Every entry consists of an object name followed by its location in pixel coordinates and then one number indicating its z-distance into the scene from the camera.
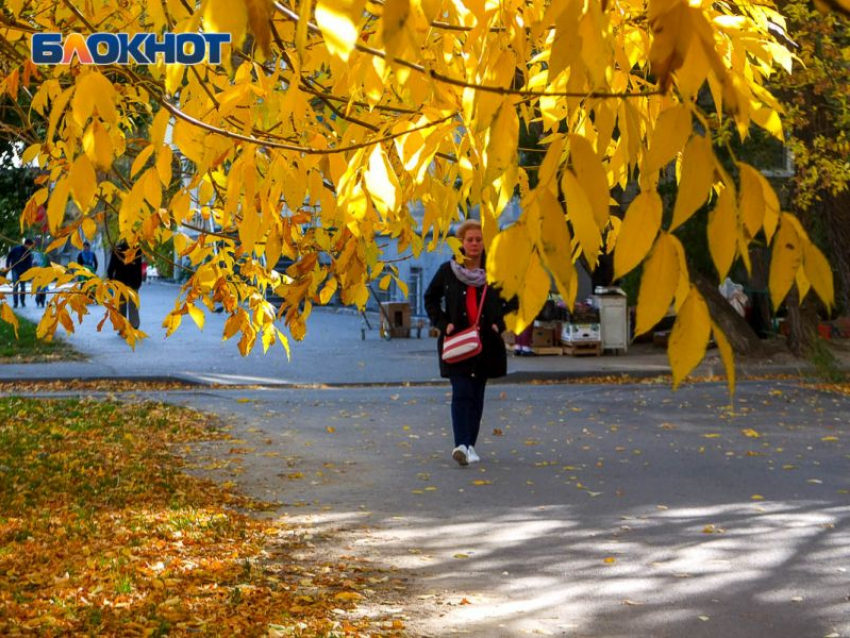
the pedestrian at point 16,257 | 28.52
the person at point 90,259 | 32.83
